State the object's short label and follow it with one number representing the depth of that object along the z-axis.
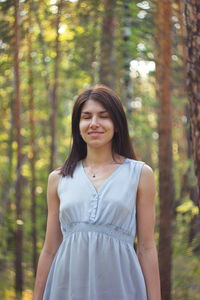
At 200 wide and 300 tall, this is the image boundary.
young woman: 3.29
